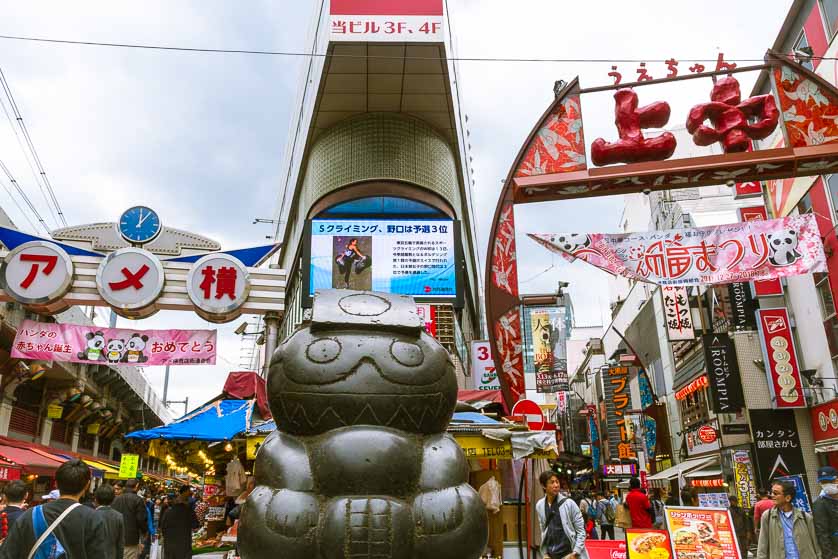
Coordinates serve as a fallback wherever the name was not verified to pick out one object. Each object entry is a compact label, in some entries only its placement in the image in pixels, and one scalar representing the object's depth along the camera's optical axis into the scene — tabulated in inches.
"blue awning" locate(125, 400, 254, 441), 365.1
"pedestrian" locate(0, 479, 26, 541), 225.0
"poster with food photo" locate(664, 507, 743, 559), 267.7
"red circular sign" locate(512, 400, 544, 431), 344.5
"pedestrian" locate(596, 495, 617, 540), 684.7
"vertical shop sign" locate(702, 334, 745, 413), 658.8
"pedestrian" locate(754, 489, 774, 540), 370.3
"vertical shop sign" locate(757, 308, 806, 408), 598.5
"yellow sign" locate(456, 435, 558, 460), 311.3
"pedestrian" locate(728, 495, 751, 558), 585.9
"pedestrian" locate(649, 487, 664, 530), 647.5
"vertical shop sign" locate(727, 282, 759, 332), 687.7
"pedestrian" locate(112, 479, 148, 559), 382.0
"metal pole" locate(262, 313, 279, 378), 466.9
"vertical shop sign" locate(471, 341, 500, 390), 729.9
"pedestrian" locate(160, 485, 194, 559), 381.4
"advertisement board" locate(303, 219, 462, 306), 757.9
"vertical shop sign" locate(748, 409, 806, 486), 615.5
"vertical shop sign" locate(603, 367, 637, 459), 1145.4
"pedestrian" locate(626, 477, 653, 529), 410.9
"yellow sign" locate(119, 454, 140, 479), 754.8
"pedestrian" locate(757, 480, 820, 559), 242.4
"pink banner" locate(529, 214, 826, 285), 396.2
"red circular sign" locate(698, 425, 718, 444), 745.0
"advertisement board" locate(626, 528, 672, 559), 270.5
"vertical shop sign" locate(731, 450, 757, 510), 636.7
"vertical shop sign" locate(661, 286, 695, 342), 853.2
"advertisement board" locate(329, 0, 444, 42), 715.4
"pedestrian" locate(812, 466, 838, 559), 224.5
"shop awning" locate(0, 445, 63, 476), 623.0
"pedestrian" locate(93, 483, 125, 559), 151.4
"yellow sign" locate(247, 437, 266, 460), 321.4
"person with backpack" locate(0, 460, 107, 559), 141.6
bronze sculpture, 160.6
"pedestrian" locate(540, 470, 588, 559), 222.2
